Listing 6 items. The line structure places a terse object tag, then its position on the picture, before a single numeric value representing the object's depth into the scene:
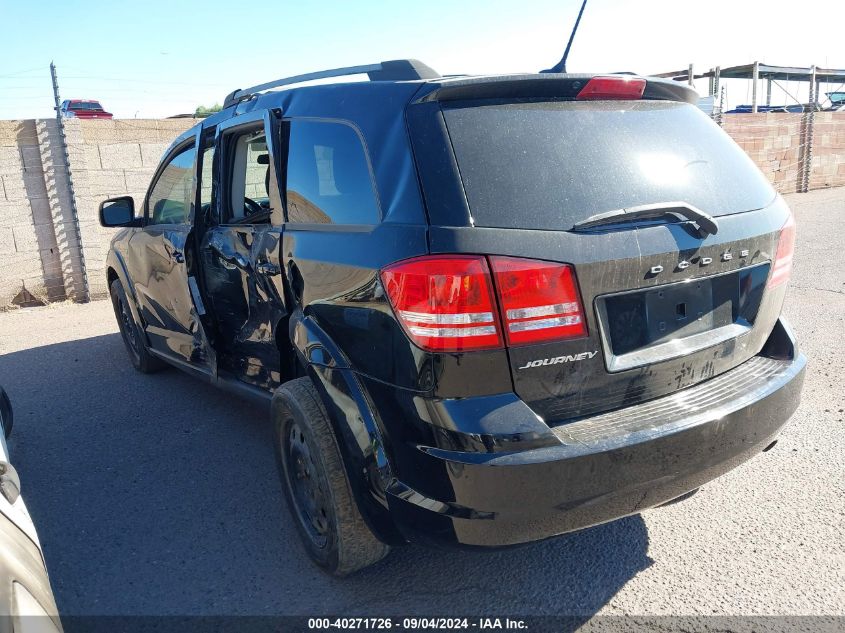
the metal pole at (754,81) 18.22
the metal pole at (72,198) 8.23
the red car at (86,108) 24.62
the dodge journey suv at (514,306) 2.04
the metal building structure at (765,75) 16.01
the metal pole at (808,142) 16.81
